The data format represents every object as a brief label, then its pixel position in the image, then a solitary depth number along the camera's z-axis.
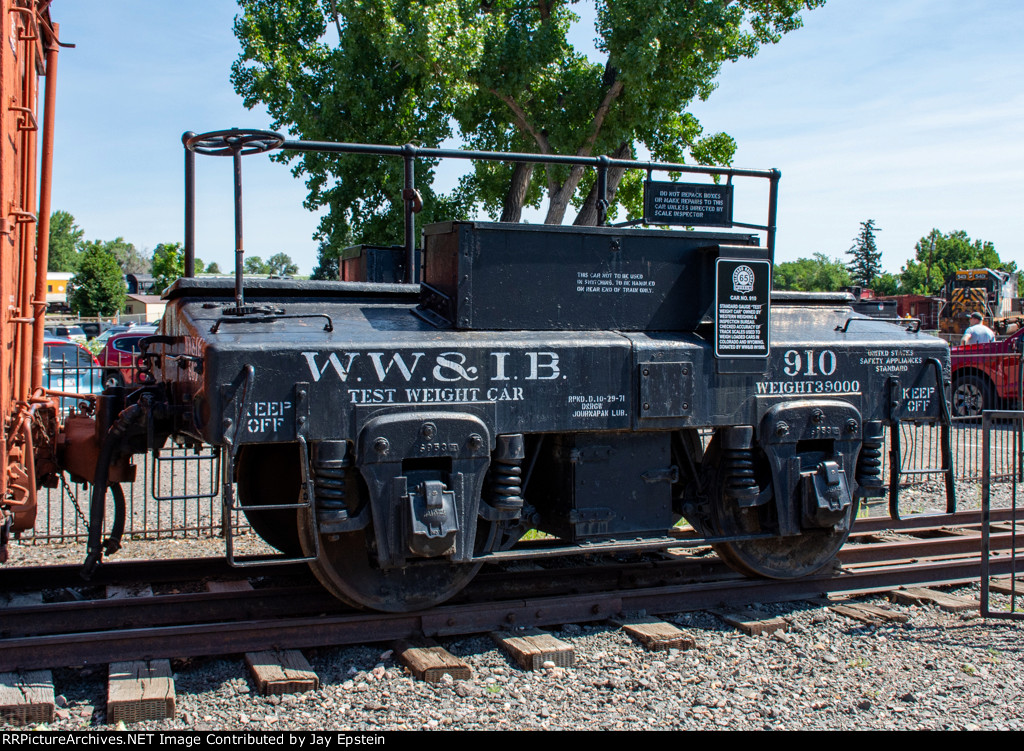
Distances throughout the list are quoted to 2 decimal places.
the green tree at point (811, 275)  110.62
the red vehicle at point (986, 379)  15.32
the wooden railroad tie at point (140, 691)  4.05
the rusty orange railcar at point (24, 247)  4.73
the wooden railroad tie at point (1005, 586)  6.07
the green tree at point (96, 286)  55.62
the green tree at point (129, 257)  136.38
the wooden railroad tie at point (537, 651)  4.79
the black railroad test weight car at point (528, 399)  4.83
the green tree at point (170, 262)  50.41
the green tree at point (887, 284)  82.75
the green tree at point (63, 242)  118.56
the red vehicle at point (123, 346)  14.82
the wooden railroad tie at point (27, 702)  4.02
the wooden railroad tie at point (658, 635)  5.12
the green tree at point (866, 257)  90.75
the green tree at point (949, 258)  92.19
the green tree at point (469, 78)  16.92
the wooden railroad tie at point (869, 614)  5.61
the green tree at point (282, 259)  108.53
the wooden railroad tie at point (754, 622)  5.40
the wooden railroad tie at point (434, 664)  4.59
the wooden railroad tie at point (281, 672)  4.38
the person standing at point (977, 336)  17.25
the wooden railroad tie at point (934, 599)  5.85
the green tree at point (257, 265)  103.88
